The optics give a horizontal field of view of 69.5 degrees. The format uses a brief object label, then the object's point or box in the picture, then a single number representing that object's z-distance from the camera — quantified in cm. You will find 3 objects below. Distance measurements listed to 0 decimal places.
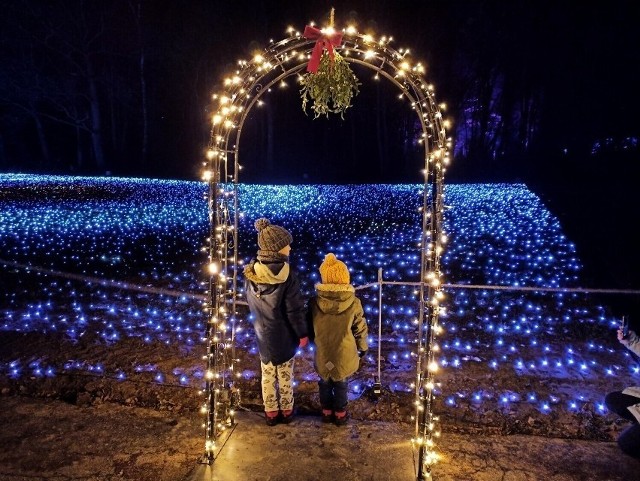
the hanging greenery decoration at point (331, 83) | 379
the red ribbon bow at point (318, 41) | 347
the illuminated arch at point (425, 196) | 358
